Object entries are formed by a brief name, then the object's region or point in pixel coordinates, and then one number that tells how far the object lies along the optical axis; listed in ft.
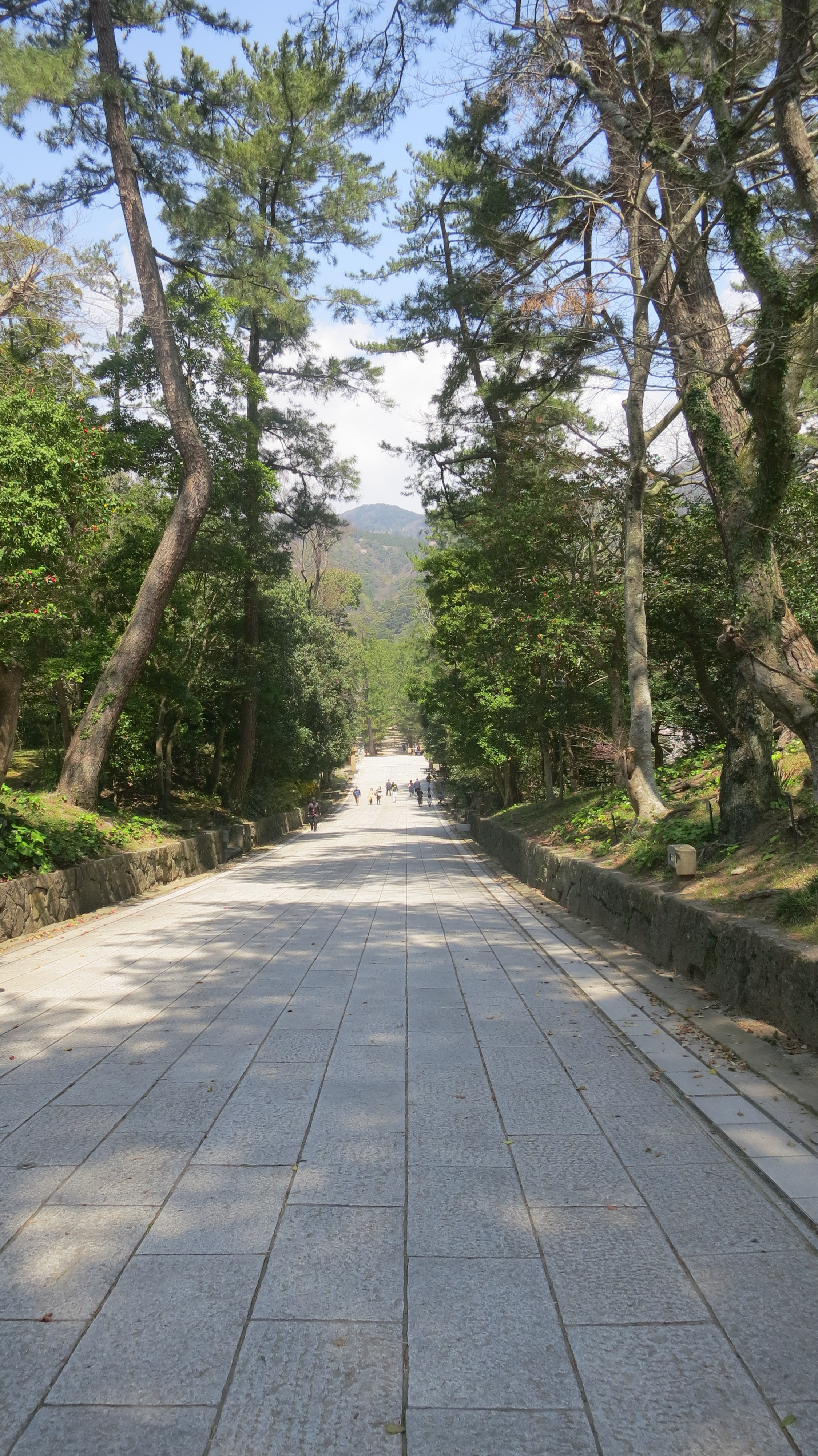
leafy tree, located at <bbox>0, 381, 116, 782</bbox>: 33.60
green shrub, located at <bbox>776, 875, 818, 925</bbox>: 17.85
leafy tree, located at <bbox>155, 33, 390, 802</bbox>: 49.83
